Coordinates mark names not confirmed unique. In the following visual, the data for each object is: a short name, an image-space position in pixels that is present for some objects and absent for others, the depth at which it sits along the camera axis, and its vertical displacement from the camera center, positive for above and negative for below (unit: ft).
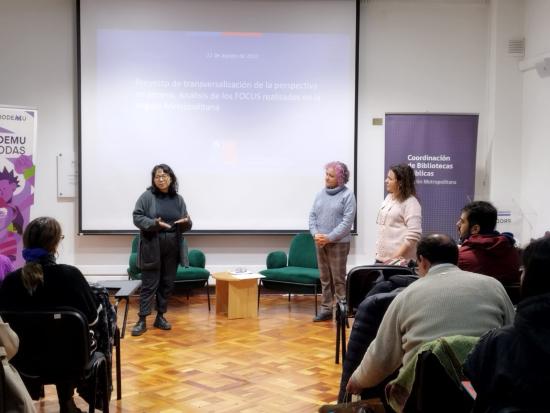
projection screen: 23.09 +2.80
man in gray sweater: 7.80 -1.53
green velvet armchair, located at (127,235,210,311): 21.16 -2.86
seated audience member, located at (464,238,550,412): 5.52 -1.39
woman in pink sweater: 17.12 -0.85
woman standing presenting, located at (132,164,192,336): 18.21 -1.53
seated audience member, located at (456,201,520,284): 11.52 -1.05
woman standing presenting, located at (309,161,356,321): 19.86 -1.40
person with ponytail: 9.89 -1.53
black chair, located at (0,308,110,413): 9.52 -2.39
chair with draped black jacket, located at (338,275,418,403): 9.34 -2.07
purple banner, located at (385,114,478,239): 23.45 +0.99
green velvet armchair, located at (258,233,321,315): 20.76 -2.75
